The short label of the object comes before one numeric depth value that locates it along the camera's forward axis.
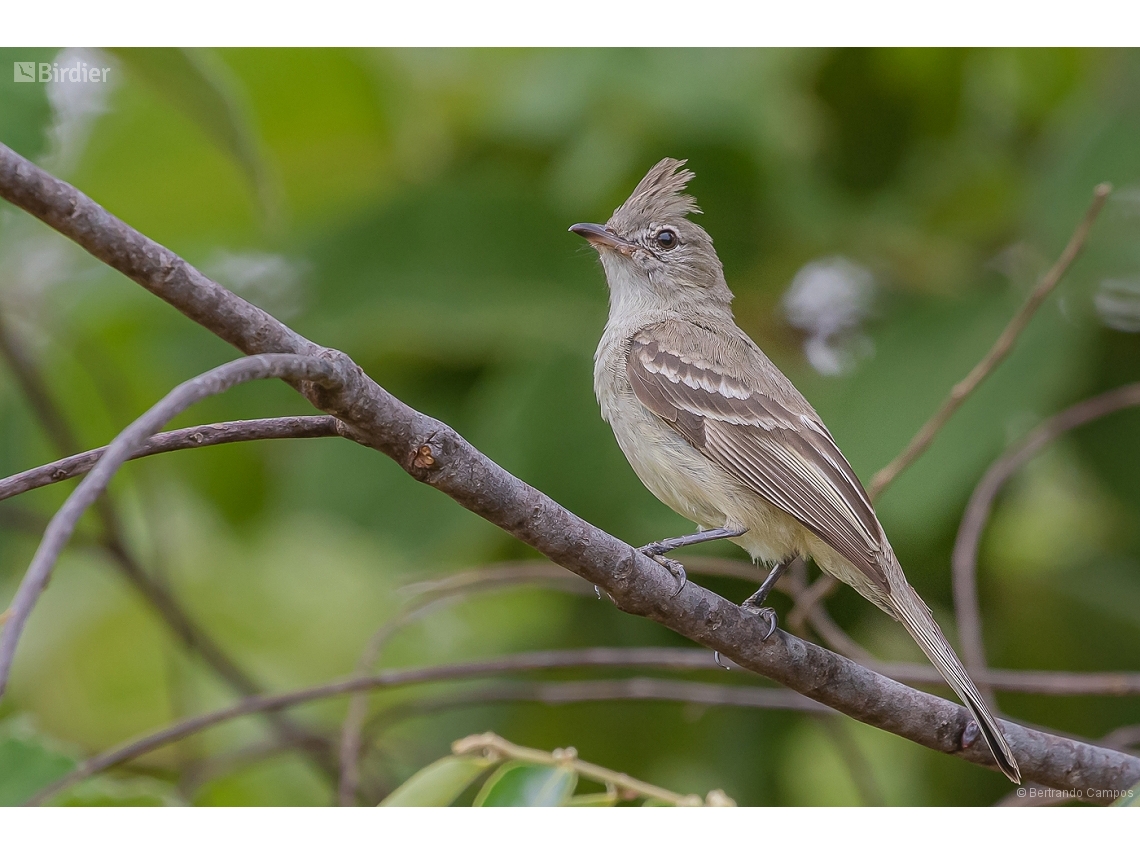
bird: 3.97
